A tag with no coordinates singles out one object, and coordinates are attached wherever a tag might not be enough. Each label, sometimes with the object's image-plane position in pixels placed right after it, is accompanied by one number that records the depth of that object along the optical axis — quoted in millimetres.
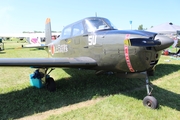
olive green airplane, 3424
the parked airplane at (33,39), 26538
